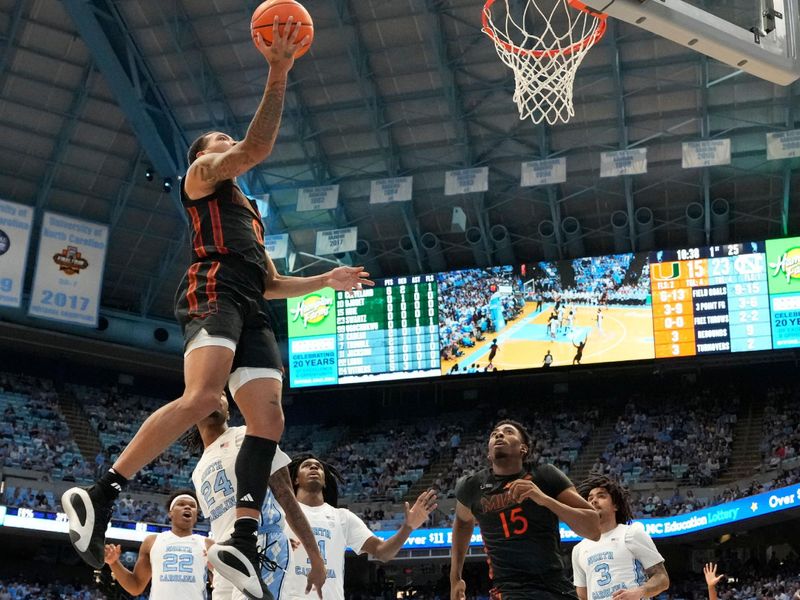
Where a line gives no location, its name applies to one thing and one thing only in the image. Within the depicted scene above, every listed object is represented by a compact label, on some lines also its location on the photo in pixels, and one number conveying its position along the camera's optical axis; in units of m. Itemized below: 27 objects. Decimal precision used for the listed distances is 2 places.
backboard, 8.12
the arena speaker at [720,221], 29.91
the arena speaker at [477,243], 31.27
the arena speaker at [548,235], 31.09
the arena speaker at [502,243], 31.10
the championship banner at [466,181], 27.61
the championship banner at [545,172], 27.00
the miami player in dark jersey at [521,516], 6.59
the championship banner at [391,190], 28.17
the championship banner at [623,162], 26.34
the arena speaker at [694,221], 30.06
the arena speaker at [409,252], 31.55
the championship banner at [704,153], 25.84
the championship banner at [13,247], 28.02
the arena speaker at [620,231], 30.23
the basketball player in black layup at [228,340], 4.76
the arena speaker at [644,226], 30.41
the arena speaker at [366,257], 32.03
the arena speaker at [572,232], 31.02
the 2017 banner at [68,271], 28.84
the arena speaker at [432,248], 31.45
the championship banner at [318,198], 28.48
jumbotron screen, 27.42
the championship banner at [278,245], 28.58
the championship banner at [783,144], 25.97
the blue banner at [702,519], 25.03
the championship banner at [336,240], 29.22
